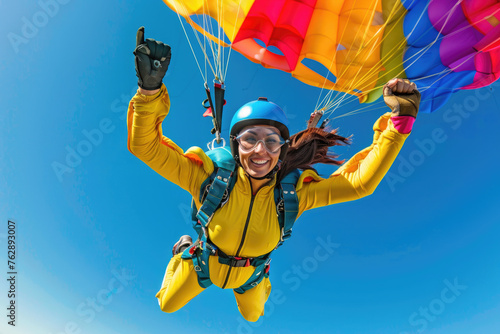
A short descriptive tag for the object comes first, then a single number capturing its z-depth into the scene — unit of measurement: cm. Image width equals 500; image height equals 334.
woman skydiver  224
